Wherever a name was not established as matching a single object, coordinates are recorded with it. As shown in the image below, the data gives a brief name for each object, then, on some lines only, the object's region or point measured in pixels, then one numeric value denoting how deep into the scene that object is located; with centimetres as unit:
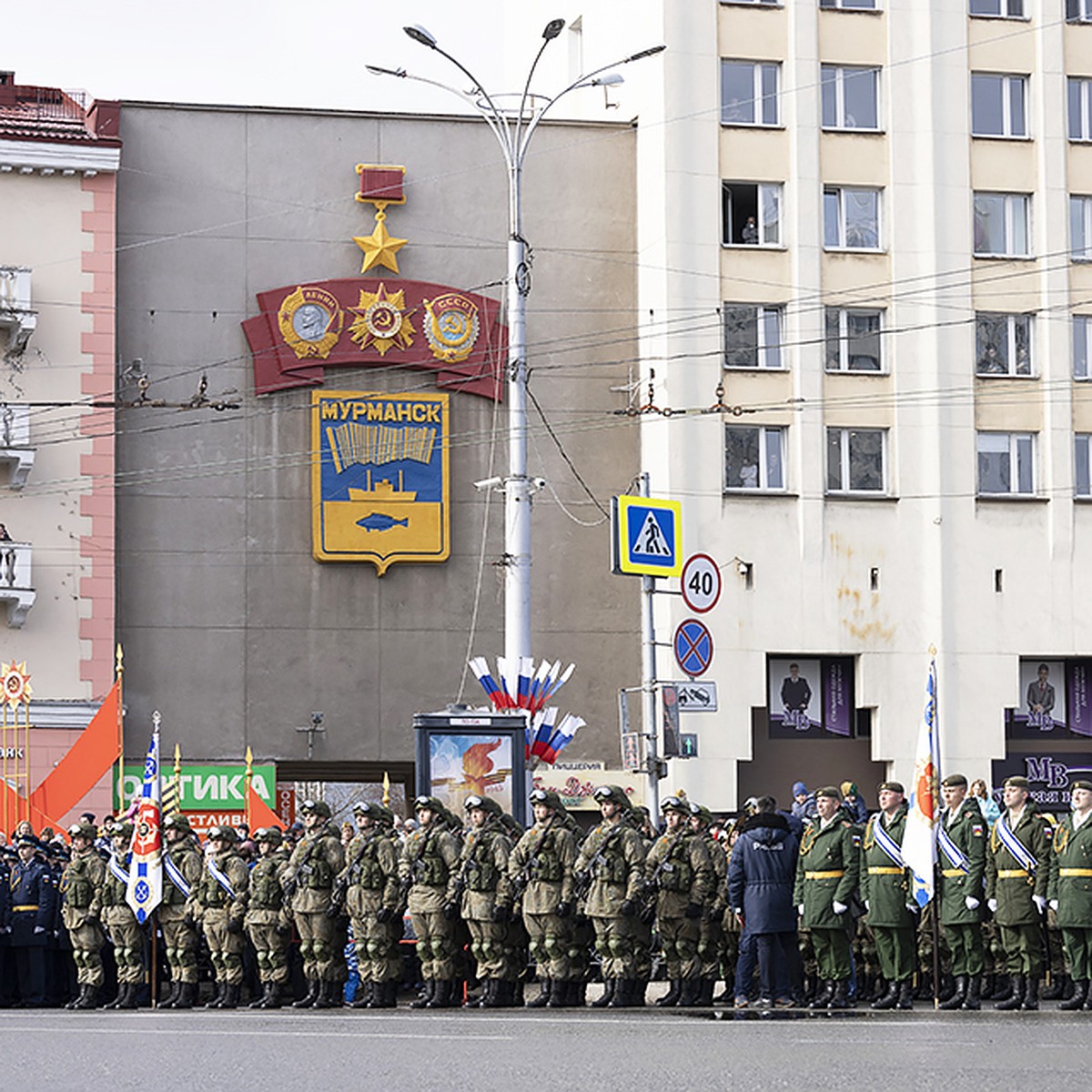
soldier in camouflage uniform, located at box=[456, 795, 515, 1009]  2023
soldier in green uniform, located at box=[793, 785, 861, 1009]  1931
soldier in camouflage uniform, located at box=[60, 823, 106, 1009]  2259
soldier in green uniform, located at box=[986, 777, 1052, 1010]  1870
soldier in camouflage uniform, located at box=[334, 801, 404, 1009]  2081
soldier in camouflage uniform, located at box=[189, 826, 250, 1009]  2180
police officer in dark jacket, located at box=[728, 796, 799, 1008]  1947
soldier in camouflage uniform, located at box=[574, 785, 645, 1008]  1984
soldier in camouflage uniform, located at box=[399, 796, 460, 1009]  2050
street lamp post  2817
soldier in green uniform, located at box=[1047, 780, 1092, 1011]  1828
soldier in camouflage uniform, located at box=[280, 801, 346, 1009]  2103
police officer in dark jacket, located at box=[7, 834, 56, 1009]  2314
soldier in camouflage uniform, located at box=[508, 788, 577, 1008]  1997
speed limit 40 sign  2753
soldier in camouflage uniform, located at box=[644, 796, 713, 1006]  2012
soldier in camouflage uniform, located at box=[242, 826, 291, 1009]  2148
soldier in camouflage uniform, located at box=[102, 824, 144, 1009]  2239
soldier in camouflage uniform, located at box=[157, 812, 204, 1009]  2211
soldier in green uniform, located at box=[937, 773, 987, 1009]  1895
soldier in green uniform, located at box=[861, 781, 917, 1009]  1897
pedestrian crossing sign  2614
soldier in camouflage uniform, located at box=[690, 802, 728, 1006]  2023
